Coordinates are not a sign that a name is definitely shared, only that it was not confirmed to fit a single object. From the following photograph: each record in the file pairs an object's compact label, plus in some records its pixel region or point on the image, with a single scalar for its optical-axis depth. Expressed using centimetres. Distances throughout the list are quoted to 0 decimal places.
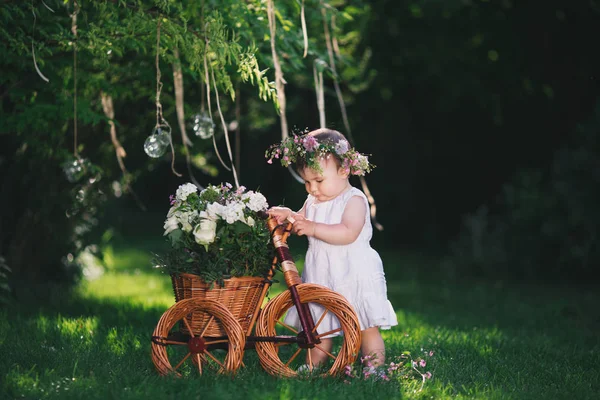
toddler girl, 405
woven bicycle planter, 382
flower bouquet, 377
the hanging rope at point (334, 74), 567
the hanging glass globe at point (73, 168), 543
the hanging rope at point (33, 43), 457
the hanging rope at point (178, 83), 524
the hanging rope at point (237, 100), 632
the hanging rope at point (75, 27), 481
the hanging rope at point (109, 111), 567
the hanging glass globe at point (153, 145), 494
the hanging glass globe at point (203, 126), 527
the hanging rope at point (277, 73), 485
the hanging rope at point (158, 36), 459
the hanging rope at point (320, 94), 536
